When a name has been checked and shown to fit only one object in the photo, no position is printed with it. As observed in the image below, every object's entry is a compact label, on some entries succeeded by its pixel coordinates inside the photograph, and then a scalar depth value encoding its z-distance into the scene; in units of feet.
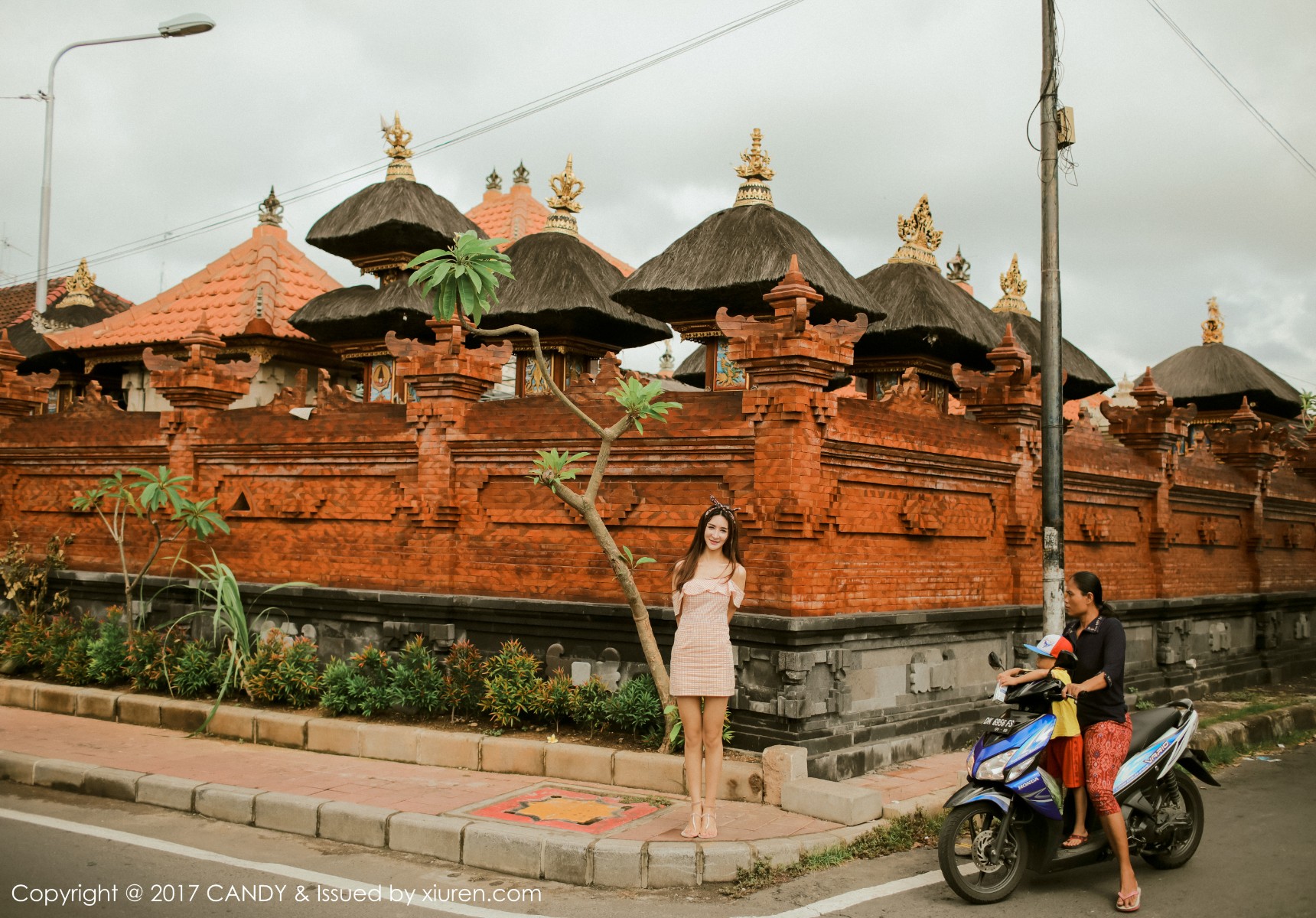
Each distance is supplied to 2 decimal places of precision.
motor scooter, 20.02
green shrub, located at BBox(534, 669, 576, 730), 30.63
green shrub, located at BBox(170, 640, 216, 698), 36.63
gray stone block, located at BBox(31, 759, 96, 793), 28.60
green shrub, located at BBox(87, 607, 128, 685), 38.60
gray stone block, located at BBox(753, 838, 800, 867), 21.85
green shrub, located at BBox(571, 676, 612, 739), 30.04
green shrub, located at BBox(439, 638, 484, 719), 32.40
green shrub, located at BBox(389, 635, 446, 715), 32.60
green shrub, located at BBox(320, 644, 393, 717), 33.17
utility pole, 30.45
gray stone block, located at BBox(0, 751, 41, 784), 29.45
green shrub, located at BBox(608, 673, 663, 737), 28.99
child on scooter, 20.65
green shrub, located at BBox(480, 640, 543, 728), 30.99
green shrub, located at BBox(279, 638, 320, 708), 34.73
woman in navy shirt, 20.25
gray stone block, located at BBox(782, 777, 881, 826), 24.26
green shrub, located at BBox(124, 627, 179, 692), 37.50
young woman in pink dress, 22.36
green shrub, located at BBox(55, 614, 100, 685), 39.47
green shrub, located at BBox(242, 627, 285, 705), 35.24
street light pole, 62.95
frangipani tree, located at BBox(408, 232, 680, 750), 27.07
